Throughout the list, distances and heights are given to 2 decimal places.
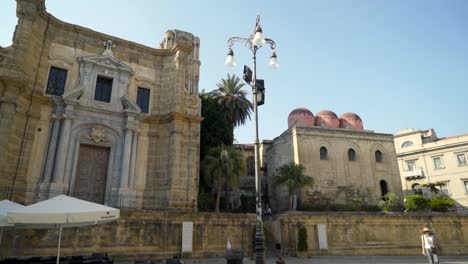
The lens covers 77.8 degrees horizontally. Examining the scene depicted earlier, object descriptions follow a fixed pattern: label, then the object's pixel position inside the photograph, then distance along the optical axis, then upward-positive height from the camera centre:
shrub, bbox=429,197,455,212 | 22.25 +0.54
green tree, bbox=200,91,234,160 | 26.30 +7.74
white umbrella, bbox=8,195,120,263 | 6.39 +0.04
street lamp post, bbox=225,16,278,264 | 8.50 +4.40
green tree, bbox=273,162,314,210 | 25.56 +3.02
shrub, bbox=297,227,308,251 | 16.31 -1.45
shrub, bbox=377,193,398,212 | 24.64 +0.70
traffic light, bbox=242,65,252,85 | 10.60 +4.90
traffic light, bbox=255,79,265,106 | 10.59 +4.24
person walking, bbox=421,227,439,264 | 10.40 -1.18
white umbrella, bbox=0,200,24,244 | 7.66 +0.19
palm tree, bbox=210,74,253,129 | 30.48 +11.43
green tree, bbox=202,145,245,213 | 21.58 +3.27
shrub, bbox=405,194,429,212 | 22.86 +0.71
